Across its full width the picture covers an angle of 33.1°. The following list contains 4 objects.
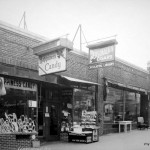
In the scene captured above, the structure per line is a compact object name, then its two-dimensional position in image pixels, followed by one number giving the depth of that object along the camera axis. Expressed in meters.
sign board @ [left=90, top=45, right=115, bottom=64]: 11.45
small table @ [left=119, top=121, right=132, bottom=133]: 17.23
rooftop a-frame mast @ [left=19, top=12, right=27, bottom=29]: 13.16
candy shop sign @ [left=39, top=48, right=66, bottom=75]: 8.63
